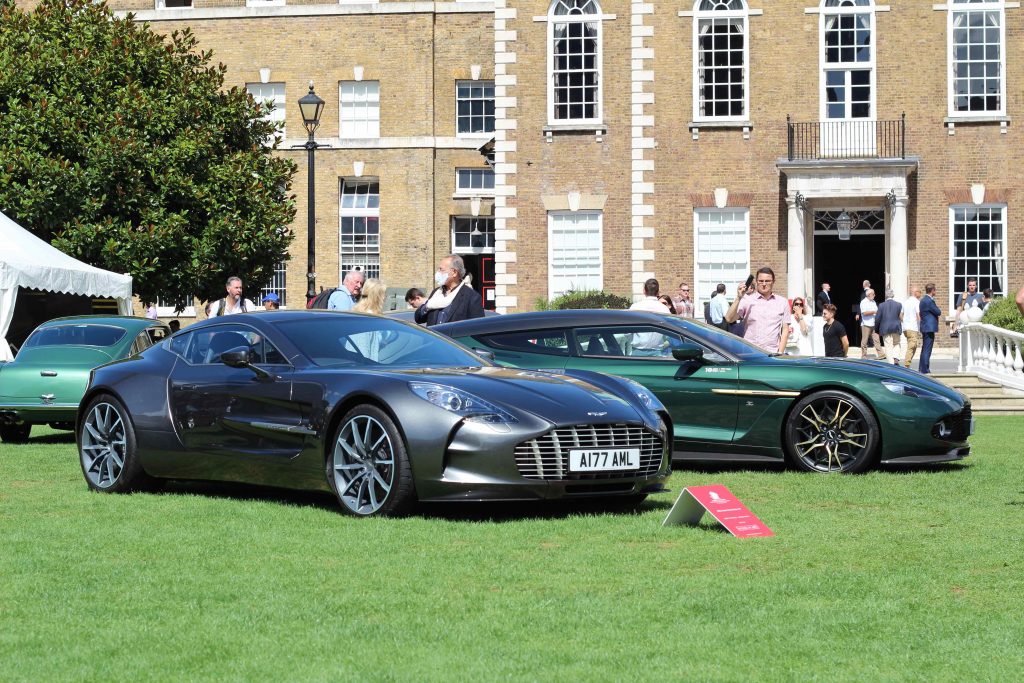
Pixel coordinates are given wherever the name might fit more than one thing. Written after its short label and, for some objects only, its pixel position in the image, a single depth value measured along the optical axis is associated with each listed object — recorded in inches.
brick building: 1376.7
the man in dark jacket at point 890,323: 1235.2
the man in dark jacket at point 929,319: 1229.7
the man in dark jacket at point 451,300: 602.9
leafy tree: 1252.5
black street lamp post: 1062.4
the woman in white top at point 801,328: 938.1
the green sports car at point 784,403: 498.9
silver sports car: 366.3
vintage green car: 656.4
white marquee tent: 903.7
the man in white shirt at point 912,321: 1274.6
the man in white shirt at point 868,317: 1326.3
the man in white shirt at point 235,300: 728.3
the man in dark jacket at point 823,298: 1334.9
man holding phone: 652.7
